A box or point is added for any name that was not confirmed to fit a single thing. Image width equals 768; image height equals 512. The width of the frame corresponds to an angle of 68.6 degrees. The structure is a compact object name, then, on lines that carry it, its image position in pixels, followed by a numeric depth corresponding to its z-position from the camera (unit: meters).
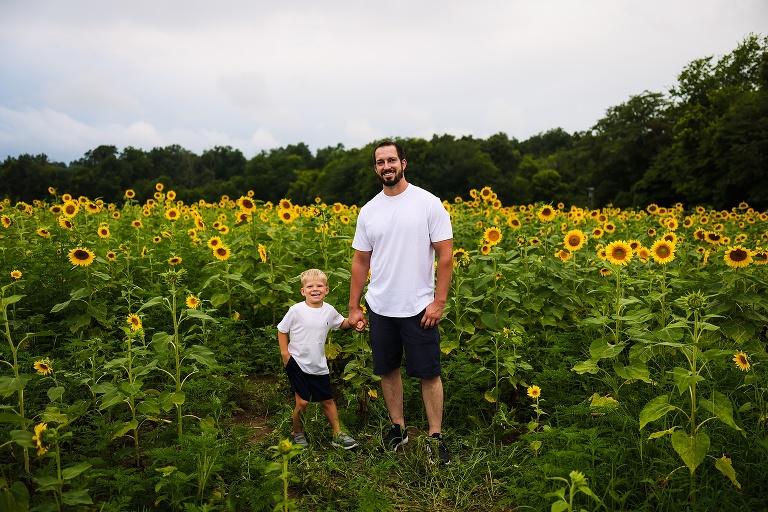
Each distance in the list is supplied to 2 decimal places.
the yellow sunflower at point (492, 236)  5.24
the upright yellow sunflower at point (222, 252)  5.02
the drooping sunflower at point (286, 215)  6.45
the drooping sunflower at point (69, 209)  5.77
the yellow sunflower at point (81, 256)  4.21
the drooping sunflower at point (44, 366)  3.10
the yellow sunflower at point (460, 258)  4.84
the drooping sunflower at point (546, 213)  6.47
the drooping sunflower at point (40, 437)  2.50
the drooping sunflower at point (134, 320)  3.25
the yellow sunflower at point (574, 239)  5.11
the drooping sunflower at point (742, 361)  3.31
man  3.39
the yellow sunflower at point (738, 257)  4.14
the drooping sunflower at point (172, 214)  7.45
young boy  3.49
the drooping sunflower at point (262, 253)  5.12
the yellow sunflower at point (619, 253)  3.97
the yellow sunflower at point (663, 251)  4.17
